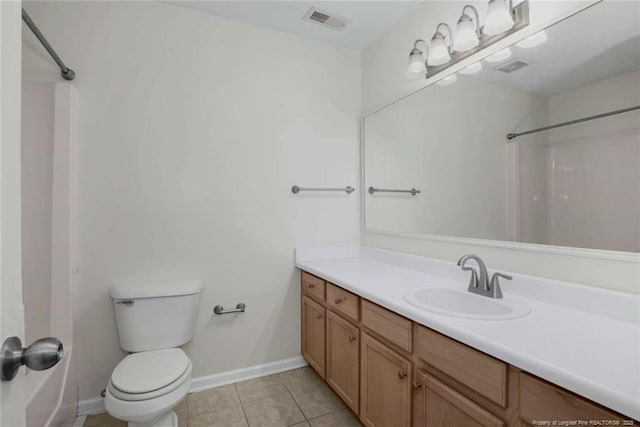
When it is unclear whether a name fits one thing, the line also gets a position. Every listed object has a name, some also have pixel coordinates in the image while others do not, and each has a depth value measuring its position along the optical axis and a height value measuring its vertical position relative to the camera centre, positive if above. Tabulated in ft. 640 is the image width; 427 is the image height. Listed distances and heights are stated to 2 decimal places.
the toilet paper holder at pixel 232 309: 6.66 -2.05
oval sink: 3.66 -1.24
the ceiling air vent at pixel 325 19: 6.61 +4.33
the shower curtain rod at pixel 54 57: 4.37 +2.66
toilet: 4.37 -2.41
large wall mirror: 3.63 +1.06
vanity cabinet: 2.65 -1.89
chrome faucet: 4.38 -0.99
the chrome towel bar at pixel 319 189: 7.29 +0.65
